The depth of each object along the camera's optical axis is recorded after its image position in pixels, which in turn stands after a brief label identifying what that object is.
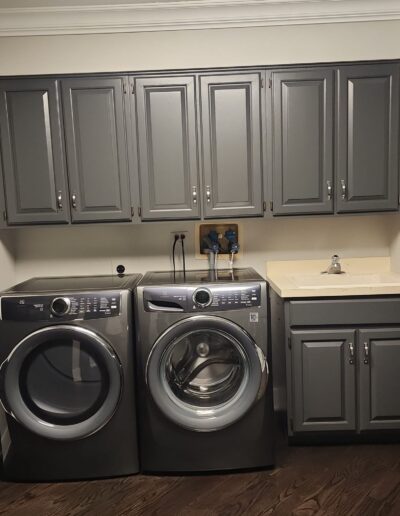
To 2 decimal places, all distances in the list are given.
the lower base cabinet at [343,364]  2.29
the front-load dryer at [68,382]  2.12
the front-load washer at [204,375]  2.14
